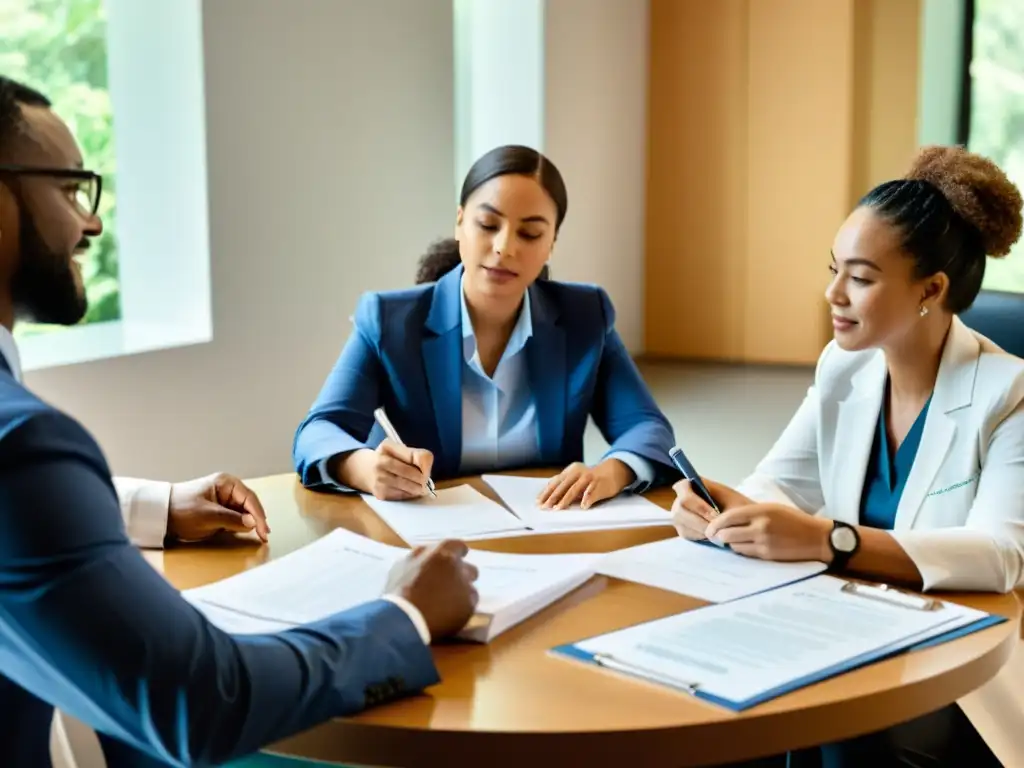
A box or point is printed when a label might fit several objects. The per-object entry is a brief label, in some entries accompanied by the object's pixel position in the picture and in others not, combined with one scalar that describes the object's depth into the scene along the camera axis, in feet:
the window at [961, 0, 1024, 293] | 19.85
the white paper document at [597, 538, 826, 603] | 5.14
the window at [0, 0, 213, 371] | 11.70
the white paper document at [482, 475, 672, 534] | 6.24
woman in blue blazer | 7.73
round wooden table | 3.81
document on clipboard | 4.14
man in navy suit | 3.26
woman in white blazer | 5.84
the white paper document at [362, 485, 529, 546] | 6.00
